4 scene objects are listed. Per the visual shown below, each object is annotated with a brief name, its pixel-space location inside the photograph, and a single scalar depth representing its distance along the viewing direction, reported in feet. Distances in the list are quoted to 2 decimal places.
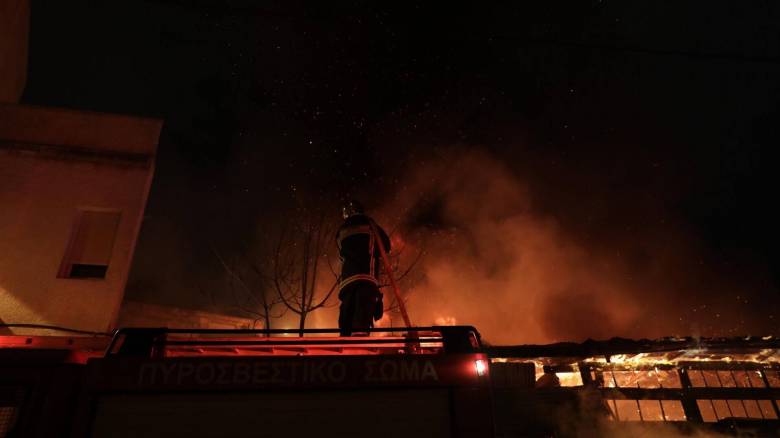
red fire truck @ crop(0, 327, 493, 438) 10.50
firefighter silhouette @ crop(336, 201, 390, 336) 16.98
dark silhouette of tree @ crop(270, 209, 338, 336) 40.71
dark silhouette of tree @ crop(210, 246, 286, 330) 49.63
